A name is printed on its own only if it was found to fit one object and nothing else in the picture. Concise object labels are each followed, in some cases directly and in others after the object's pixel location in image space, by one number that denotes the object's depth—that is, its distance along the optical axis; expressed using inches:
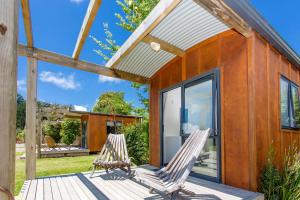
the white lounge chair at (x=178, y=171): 117.1
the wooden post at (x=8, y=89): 39.6
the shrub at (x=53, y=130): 613.3
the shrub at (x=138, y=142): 302.5
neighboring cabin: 542.0
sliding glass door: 171.8
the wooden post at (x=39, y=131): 441.4
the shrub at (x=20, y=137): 764.0
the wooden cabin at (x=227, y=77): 145.4
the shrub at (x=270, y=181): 140.0
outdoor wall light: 175.0
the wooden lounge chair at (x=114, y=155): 194.4
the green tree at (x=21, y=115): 1046.1
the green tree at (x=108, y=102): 827.4
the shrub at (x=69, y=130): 621.3
